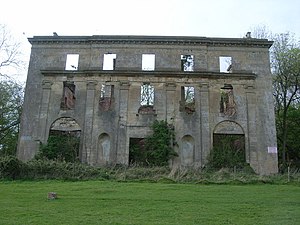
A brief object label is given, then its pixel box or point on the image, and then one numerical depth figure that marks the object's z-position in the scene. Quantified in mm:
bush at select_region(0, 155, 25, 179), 18703
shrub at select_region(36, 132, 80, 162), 25297
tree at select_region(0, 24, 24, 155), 33469
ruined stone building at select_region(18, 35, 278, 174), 26141
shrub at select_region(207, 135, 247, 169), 24859
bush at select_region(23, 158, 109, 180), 19344
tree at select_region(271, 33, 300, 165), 30406
